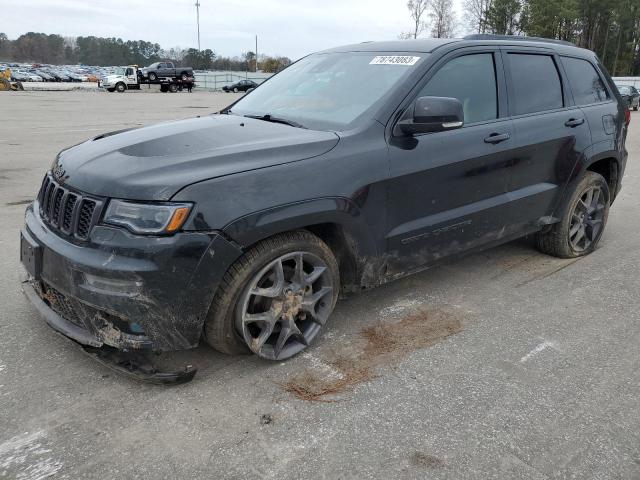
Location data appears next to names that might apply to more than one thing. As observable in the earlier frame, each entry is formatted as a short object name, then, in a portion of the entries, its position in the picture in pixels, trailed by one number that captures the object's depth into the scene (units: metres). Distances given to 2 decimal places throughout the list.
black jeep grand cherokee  2.61
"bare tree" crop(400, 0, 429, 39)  74.56
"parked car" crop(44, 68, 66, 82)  68.00
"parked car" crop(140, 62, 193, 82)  43.84
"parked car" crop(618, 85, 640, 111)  30.58
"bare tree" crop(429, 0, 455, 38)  73.69
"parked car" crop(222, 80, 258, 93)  49.43
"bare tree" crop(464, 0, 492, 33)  73.12
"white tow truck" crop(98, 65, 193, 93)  42.91
